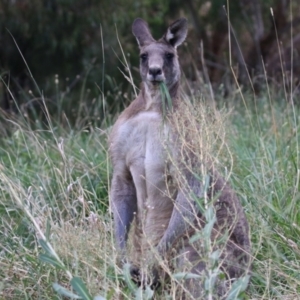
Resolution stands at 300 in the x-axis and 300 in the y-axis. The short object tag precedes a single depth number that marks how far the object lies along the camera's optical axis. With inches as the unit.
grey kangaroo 375.6
